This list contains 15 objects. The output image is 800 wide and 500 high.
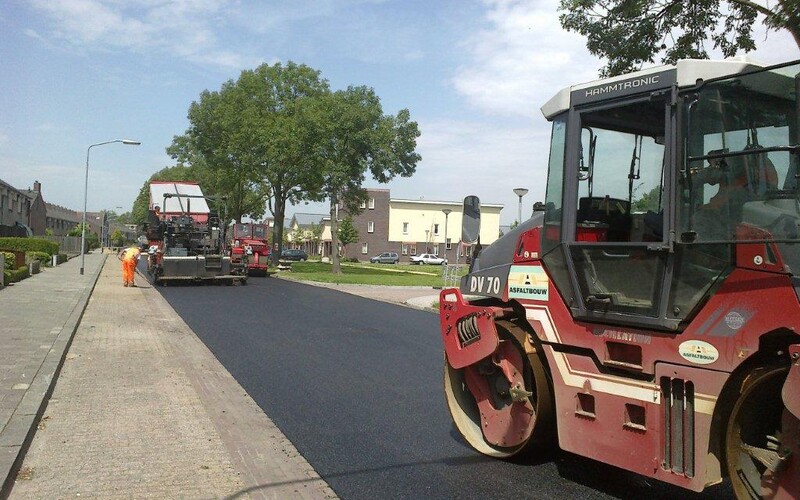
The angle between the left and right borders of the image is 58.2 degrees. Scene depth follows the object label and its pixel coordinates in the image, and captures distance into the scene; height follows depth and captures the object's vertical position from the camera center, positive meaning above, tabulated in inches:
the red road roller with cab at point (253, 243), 1307.8 -3.3
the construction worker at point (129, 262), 959.0 -33.5
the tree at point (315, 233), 3809.1 +59.5
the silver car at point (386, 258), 3075.8 -48.1
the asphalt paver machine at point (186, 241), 1002.1 -2.9
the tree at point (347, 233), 3011.8 +51.6
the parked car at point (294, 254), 2922.2 -44.6
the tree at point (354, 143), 1534.2 +225.7
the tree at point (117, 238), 4333.4 -13.0
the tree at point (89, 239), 3187.7 -15.9
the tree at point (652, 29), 531.2 +171.3
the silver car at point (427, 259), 3088.1 -46.5
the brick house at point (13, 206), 2240.4 +90.4
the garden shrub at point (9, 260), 876.6 -34.5
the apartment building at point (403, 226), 3340.6 +101.0
